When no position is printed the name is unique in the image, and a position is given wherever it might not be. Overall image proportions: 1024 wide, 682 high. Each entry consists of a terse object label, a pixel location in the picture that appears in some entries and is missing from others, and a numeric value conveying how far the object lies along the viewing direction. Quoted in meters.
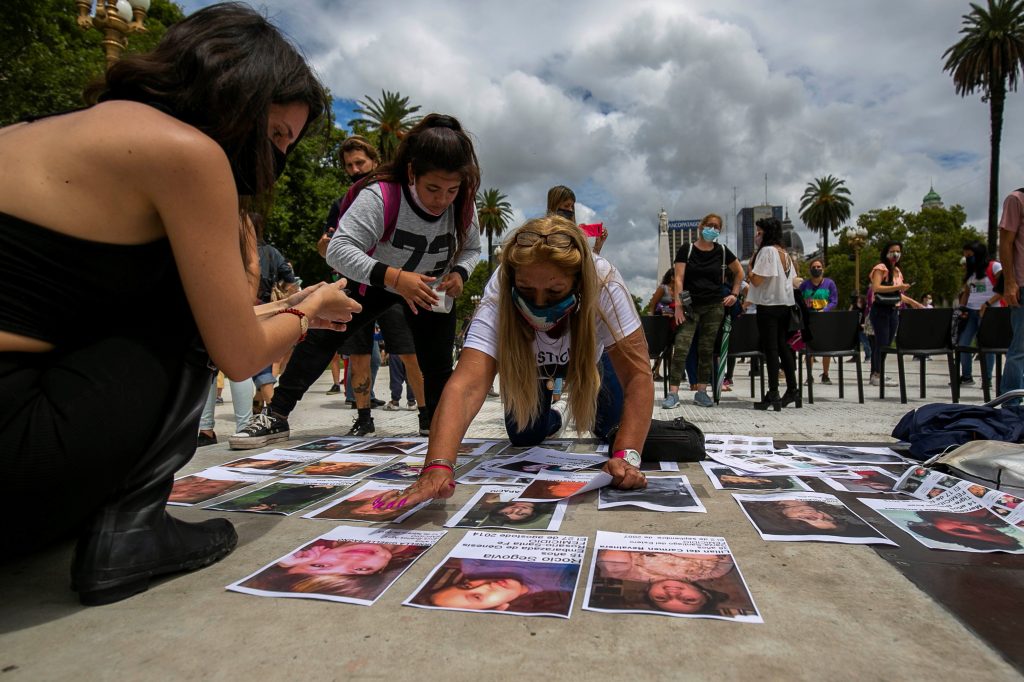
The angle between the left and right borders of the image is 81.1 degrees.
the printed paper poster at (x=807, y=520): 1.68
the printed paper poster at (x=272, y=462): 2.70
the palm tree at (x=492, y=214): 48.47
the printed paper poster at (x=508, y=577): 1.27
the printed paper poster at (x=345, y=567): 1.35
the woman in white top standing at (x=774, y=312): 5.09
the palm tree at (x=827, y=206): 41.59
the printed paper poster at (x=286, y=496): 2.08
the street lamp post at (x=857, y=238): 18.73
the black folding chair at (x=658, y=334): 6.17
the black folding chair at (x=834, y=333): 5.53
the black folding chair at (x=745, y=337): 5.87
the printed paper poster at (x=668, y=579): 1.24
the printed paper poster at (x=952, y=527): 1.62
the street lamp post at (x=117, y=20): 6.14
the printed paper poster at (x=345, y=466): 2.61
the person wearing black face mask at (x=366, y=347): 3.79
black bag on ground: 2.75
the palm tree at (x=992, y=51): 21.30
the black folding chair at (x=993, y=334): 5.45
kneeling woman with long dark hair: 1.16
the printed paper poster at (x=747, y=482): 2.24
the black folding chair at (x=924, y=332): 5.43
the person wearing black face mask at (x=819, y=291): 8.20
